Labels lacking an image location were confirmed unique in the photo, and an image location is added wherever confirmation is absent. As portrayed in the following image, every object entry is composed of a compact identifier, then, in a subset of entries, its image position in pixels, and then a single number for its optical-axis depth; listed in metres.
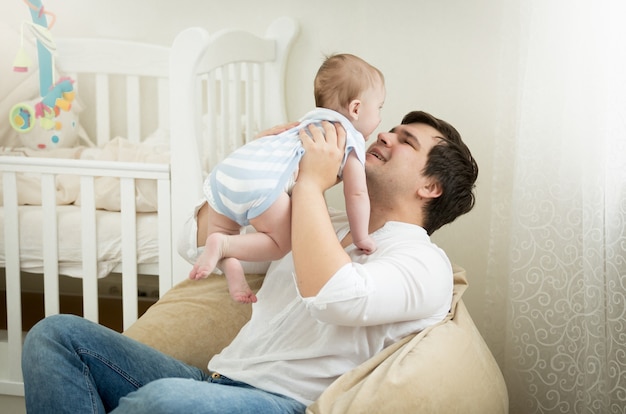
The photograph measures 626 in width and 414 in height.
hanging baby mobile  2.44
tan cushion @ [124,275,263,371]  1.81
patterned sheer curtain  1.69
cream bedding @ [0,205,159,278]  2.23
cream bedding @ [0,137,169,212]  2.29
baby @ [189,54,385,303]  1.49
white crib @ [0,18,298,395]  2.07
